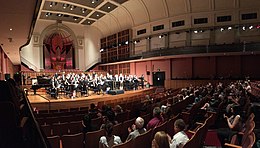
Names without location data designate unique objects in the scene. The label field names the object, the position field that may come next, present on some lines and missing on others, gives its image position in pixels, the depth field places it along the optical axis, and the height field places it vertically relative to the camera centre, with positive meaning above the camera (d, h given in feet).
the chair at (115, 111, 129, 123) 16.36 -3.73
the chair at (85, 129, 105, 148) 10.45 -3.51
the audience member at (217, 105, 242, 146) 12.34 -3.86
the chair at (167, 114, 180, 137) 12.04 -3.42
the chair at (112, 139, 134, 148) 8.15 -3.05
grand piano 33.96 -1.56
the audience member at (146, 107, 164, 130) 12.31 -3.03
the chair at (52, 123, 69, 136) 12.90 -3.64
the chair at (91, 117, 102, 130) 14.05 -3.48
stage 25.50 -3.89
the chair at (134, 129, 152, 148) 8.90 -3.18
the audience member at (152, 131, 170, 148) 7.20 -2.53
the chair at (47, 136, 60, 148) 9.77 -3.38
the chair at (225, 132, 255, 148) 8.01 -2.95
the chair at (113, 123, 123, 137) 11.93 -3.49
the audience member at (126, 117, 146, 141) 10.19 -3.04
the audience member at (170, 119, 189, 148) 8.97 -2.99
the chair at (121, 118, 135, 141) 12.73 -3.72
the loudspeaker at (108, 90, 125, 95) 34.30 -3.30
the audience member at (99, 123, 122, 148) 9.13 -3.17
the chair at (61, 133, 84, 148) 9.96 -3.46
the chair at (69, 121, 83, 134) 13.42 -3.71
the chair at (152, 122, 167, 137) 10.28 -3.03
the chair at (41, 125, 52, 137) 12.47 -3.50
